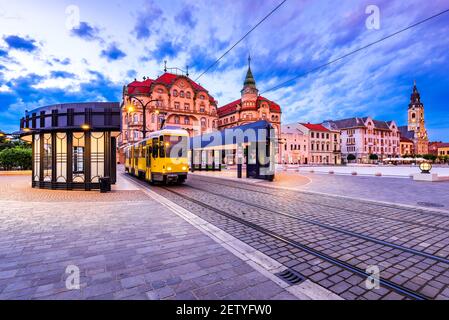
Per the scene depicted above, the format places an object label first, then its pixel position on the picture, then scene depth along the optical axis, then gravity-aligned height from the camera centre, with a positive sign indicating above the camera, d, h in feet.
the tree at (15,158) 69.96 +2.09
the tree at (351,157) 227.61 +2.85
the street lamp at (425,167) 57.52 -2.19
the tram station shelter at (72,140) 38.65 +4.24
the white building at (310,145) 201.57 +15.22
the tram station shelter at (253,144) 58.03 +5.46
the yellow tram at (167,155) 43.39 +1.45
